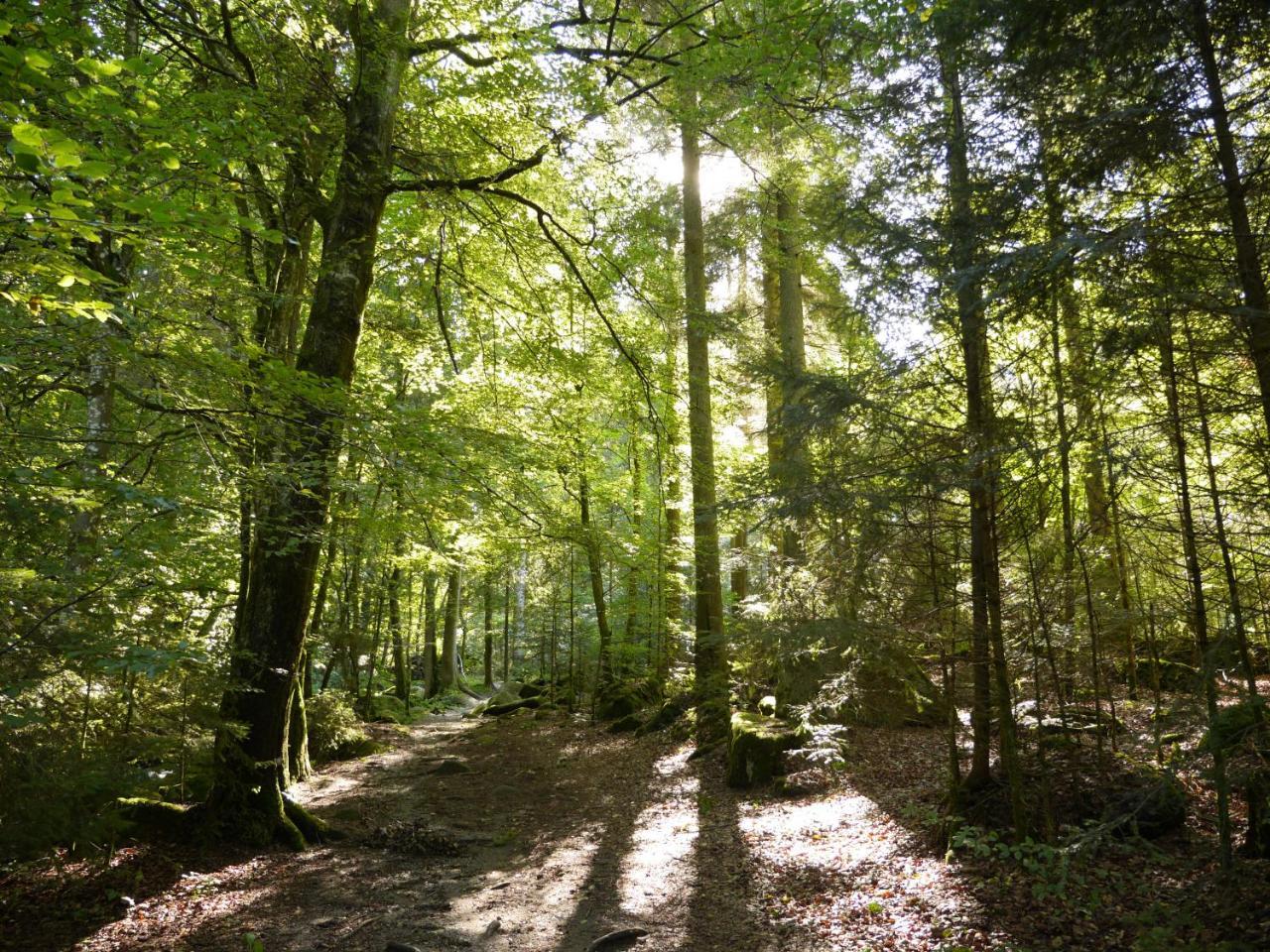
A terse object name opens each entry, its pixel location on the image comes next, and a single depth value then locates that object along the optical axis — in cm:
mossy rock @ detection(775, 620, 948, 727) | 1034
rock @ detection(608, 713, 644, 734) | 1430
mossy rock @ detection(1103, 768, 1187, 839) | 555
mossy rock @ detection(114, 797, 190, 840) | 709
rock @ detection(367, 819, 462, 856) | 769
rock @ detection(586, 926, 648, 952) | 532
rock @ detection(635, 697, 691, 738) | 1364
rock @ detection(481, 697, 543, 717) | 2003
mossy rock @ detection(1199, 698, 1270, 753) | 354
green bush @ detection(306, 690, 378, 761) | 1230
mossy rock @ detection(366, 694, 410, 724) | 1889
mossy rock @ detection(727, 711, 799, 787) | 943
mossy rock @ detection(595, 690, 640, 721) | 1567
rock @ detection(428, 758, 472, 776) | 1188
